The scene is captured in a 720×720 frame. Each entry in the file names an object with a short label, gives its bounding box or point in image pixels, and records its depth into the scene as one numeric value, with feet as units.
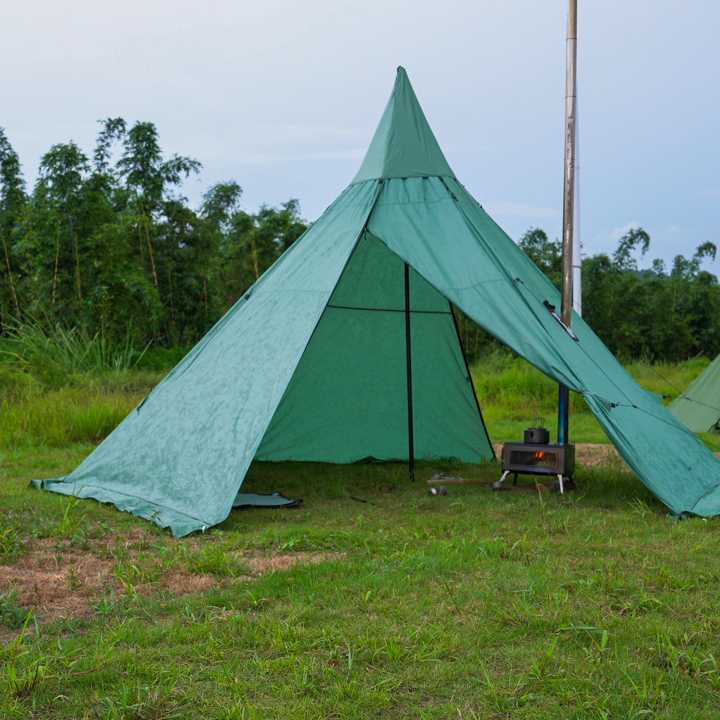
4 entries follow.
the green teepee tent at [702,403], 27.78
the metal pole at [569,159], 17.40
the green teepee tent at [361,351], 15.42
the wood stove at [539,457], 16.83
